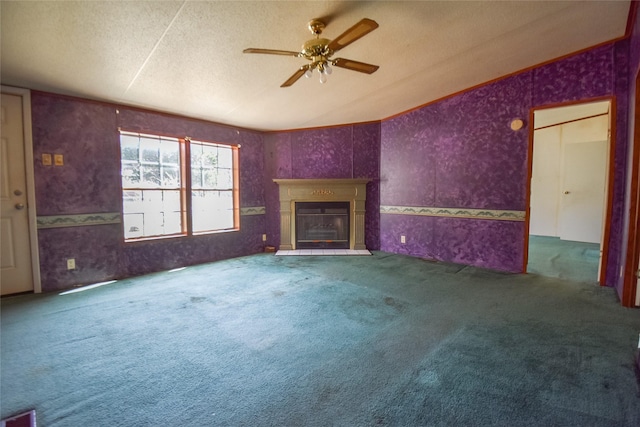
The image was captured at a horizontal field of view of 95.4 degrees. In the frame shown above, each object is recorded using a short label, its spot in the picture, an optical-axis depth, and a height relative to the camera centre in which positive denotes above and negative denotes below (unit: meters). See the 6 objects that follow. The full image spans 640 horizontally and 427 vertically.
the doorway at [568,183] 5.41 +0.30
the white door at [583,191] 5.51 +0.13
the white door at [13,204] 3.06 -0.07
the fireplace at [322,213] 5.25 -0.28
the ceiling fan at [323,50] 1.97 +1.12
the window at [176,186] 4.00 +0.17
